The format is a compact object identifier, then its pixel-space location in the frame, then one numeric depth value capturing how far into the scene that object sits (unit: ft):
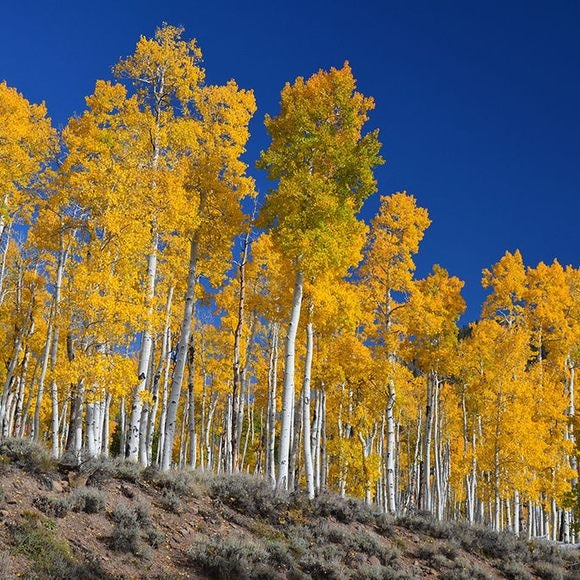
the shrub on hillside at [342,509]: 51.02
